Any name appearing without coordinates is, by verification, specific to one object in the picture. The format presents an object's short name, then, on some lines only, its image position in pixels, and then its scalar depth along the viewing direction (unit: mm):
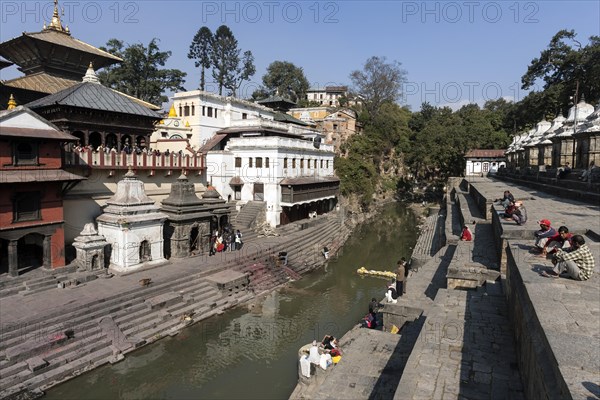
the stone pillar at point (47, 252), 15539
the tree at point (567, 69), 39750
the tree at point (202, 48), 55875
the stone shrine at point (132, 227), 16516
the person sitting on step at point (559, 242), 7923
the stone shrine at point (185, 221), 18891
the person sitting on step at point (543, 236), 8745
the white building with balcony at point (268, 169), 27703
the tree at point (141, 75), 44516
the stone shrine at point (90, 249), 15797
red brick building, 14297
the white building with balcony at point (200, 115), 33338
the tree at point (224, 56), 56156
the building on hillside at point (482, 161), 51594
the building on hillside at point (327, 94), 81750
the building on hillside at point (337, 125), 47906
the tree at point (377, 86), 55906
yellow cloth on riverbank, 20708
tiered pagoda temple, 22870
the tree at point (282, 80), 68688
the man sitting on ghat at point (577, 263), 6910
